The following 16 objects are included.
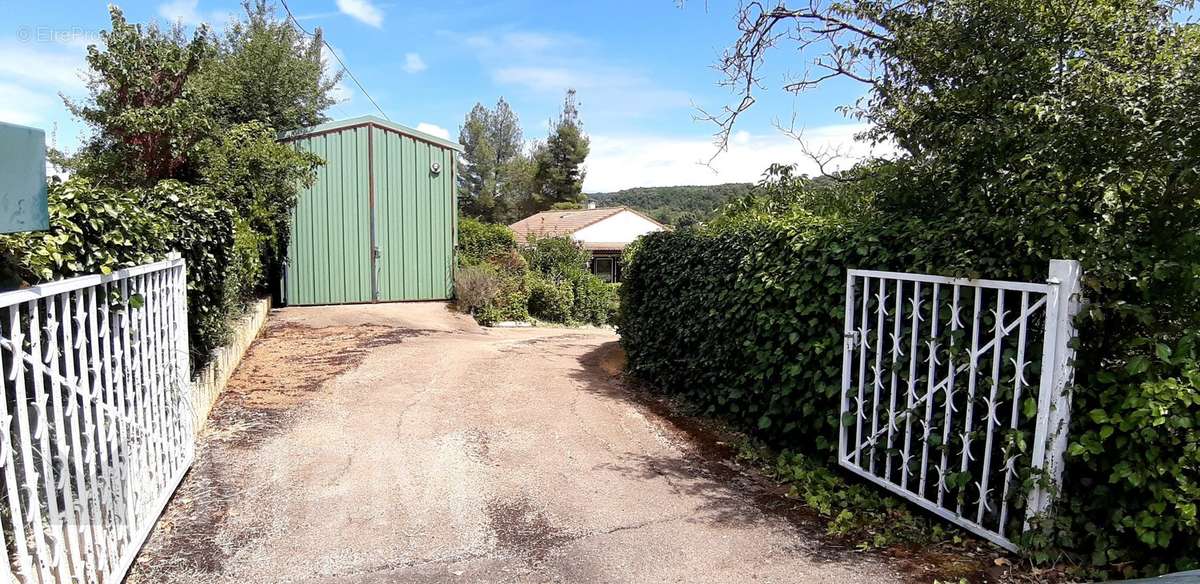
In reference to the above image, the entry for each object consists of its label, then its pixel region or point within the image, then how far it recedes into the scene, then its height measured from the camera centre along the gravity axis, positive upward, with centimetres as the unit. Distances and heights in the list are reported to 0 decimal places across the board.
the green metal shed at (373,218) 1223 +49
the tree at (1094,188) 259 +33
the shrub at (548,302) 1502 -135
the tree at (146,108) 891 +197
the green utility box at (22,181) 198 +19
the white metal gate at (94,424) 205 -74
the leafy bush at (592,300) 1589 -140
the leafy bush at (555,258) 1650 -35
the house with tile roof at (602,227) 3045 +87
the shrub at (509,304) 1313 -129
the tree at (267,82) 1352 +350
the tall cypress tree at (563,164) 3994 +511
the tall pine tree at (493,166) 4450 +554
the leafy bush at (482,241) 1529 +8
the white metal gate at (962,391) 283 -73
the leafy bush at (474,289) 1317 -93
